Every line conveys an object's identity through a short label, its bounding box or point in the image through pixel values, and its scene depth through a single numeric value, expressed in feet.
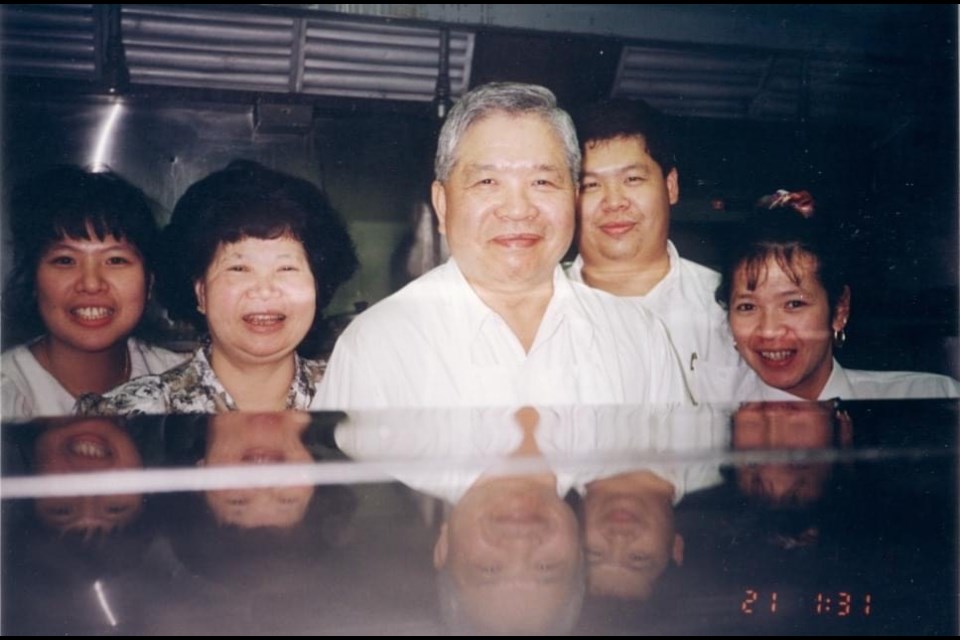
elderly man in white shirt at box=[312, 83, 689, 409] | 4.86
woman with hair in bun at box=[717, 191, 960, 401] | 5.38
